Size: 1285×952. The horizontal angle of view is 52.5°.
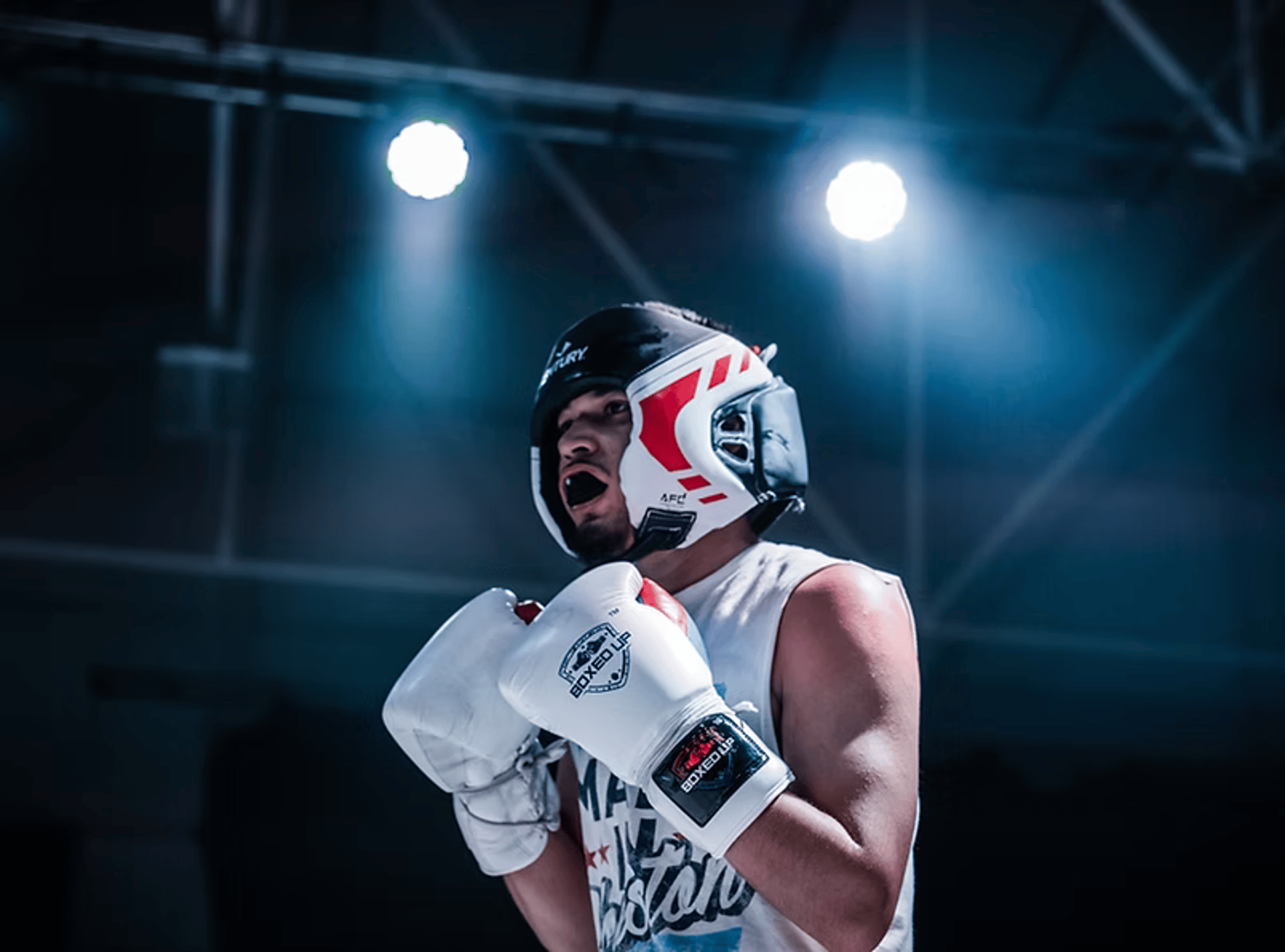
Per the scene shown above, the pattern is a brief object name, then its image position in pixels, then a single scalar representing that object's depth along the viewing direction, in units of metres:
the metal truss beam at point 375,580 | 5.16
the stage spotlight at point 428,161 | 4.02
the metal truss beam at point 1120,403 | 4.78
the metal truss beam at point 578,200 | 4.55
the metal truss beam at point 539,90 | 4.15
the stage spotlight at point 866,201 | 4.15
